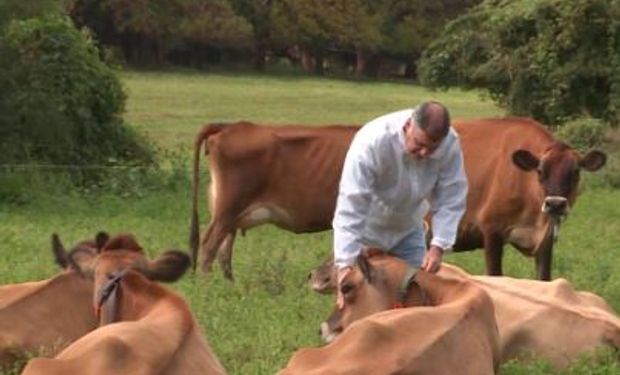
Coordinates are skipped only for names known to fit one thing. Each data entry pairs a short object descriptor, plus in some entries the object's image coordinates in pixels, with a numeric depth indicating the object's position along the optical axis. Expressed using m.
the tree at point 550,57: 24.95
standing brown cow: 11.93
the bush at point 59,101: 20.44
